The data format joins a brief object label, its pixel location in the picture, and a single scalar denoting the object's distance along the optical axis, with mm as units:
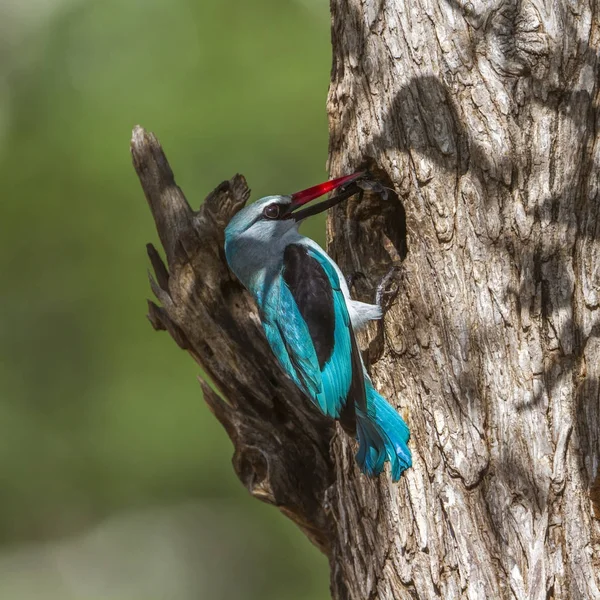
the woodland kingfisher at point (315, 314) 7582
